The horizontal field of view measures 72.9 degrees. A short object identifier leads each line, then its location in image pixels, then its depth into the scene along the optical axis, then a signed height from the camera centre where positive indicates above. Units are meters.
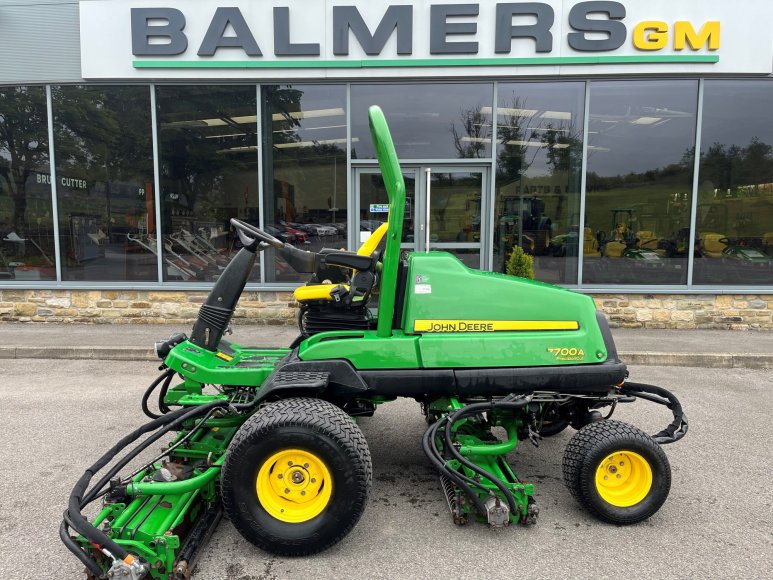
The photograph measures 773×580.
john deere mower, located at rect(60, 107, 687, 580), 2.68 -1.07
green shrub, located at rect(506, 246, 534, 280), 7.76 -0.56
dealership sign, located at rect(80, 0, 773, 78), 7.50 +2.72
